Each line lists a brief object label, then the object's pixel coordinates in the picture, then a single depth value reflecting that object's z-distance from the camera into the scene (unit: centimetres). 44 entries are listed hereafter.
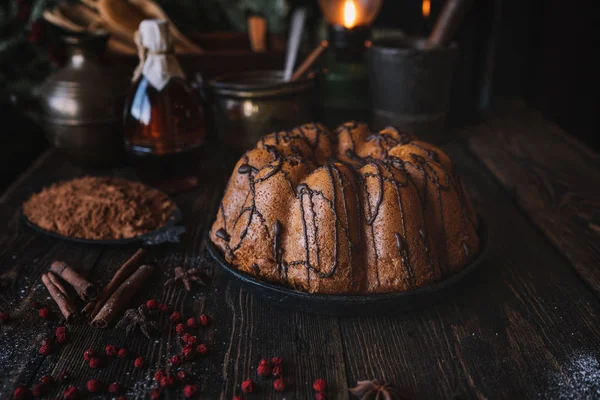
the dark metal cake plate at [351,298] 65
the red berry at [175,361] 63
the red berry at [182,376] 62
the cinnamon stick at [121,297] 68
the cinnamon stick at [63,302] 69
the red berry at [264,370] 62
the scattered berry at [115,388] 61
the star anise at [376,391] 59
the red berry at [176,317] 68
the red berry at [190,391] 60
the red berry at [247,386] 61
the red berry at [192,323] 67
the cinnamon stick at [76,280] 71
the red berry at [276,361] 63
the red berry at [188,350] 64
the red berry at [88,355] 64
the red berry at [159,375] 62
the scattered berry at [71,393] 60
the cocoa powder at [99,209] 79
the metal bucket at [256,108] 91
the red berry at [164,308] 69
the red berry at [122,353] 64
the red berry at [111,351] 64
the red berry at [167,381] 61
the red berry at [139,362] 63
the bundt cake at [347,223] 67
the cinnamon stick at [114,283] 70
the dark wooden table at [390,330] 62
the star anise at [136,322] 67
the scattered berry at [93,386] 61
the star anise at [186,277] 73
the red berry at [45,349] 65
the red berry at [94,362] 63
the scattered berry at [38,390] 61
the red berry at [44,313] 69
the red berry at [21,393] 60
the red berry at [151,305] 69
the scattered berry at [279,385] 61
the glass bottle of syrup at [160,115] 86
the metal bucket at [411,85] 97
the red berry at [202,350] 64
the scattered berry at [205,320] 68
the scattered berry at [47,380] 61
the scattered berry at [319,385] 61
